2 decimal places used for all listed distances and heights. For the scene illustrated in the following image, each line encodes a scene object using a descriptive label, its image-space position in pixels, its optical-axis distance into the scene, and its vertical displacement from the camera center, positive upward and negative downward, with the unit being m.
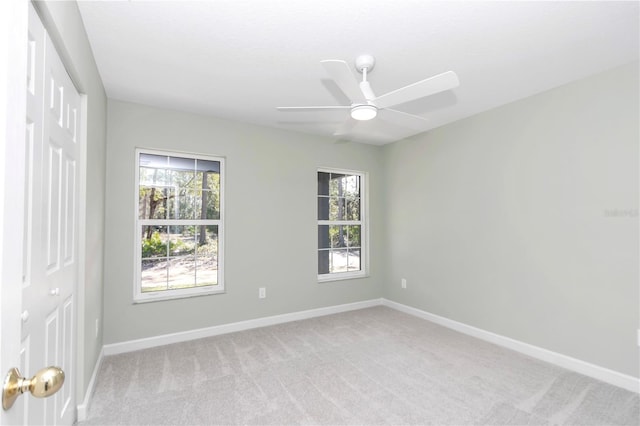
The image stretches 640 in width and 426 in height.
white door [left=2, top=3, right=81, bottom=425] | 1.16 -0.03
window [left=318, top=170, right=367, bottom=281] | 4.47 -0.09
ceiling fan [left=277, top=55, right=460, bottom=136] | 1.83 +0.83
